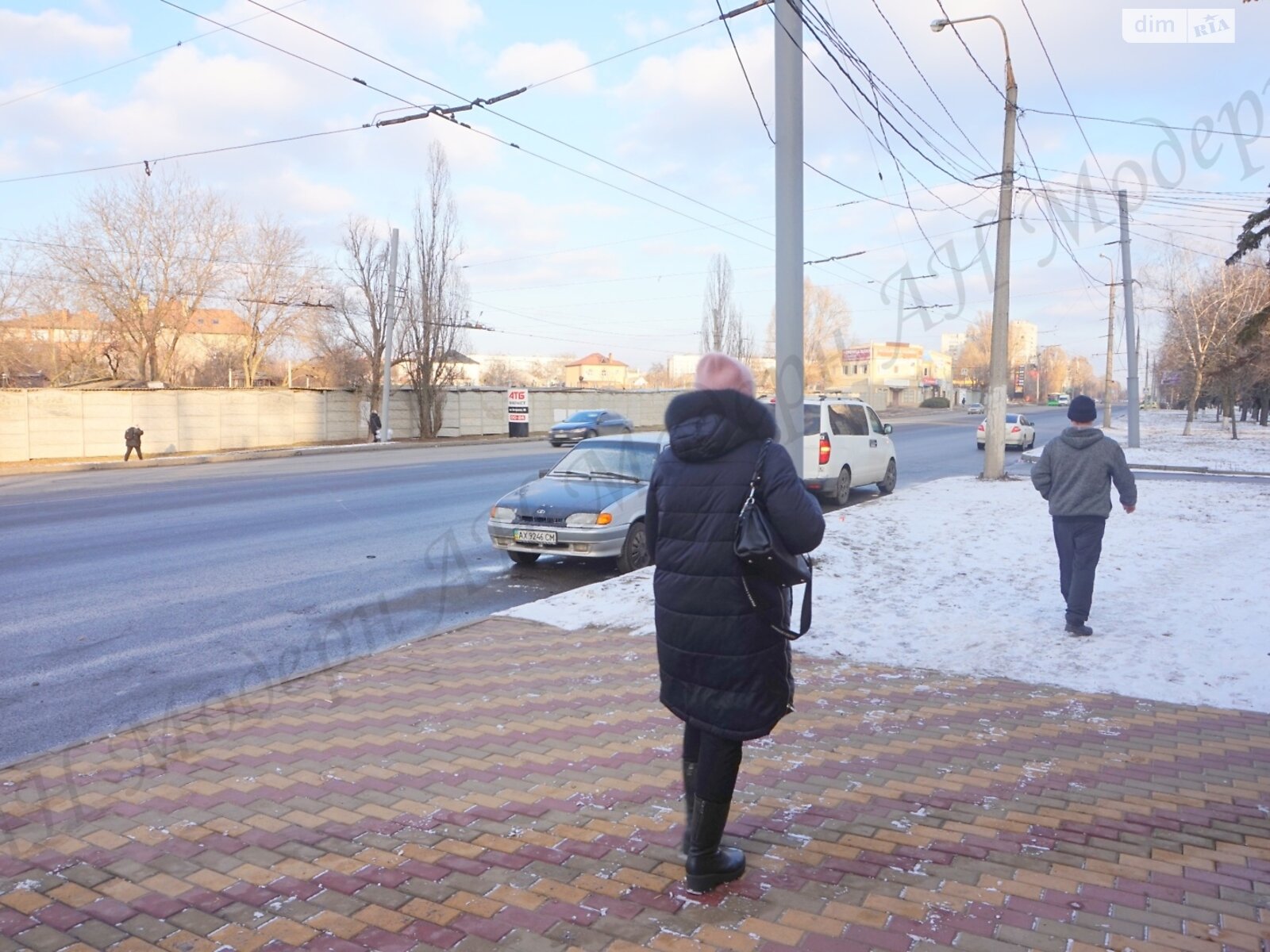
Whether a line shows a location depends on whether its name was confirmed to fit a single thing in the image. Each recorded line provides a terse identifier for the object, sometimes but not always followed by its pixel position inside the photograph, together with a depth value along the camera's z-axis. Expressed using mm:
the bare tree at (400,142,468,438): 40250
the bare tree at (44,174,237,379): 39094
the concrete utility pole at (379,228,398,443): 32969
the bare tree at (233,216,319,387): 48188
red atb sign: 41656
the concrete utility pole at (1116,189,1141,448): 27250
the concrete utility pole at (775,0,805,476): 7711
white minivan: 14742
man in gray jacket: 6508
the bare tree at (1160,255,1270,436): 33406
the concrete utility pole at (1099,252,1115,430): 39259
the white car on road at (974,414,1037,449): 31875
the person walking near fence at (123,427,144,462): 28078
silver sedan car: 9477
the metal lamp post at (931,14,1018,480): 17016
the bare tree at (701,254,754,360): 50094
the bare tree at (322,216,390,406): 42688
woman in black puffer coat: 2990
